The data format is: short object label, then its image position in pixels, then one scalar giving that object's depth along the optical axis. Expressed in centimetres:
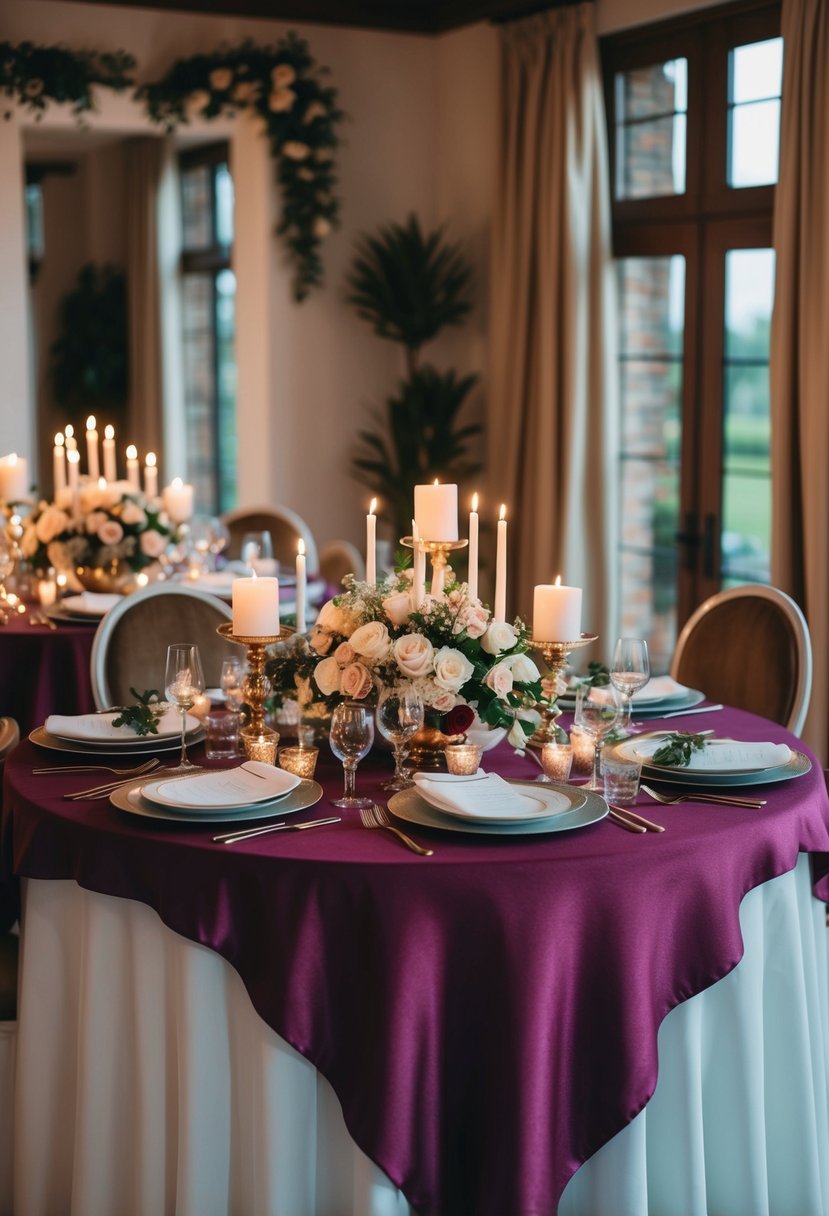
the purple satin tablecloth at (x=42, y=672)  416
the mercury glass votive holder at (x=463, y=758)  259
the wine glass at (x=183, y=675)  262
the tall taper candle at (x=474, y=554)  266
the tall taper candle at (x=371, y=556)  270
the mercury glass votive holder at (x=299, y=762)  270
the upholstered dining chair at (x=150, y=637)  368
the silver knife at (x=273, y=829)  229
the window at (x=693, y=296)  527
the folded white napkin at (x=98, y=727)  282
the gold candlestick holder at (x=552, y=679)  275
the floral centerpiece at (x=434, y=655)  256
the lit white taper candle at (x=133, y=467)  474
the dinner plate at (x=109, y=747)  281
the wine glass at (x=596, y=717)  262
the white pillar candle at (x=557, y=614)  272
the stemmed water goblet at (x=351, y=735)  247
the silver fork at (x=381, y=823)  223
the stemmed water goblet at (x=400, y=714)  250
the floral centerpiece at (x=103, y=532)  452
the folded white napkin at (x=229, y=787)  241
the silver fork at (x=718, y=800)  248
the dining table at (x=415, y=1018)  219
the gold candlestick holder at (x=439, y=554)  272
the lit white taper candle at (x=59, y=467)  473
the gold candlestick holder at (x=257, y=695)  272
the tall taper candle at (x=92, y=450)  465
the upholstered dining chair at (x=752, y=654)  353
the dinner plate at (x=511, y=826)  229
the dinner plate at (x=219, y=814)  236
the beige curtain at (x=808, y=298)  474
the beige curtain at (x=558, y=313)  588
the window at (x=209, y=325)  828
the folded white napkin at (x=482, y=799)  231
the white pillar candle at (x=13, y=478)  481
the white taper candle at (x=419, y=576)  265
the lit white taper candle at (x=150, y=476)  465
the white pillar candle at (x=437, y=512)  269
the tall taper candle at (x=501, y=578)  265
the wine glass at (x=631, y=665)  270
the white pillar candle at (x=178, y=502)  486
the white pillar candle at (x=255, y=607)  266
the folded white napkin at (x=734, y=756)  262
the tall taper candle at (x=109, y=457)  462
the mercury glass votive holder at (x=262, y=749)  273
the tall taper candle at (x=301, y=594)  274
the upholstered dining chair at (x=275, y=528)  582
